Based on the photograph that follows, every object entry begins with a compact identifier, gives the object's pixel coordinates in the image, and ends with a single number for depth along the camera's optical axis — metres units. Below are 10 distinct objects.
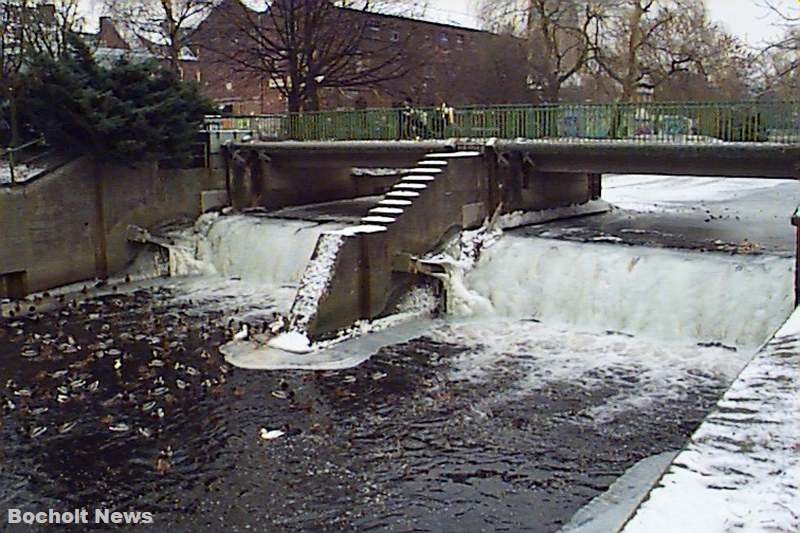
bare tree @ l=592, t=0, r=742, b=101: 42.94
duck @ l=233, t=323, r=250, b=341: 17.28
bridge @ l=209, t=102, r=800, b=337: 18.12
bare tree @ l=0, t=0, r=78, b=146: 24.77
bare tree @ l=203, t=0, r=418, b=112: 35.91
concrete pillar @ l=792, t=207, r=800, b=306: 14.05
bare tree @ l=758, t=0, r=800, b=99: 20.00
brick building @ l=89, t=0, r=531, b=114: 41.44
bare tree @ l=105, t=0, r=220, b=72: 39.41
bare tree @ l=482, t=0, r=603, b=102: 44.03
